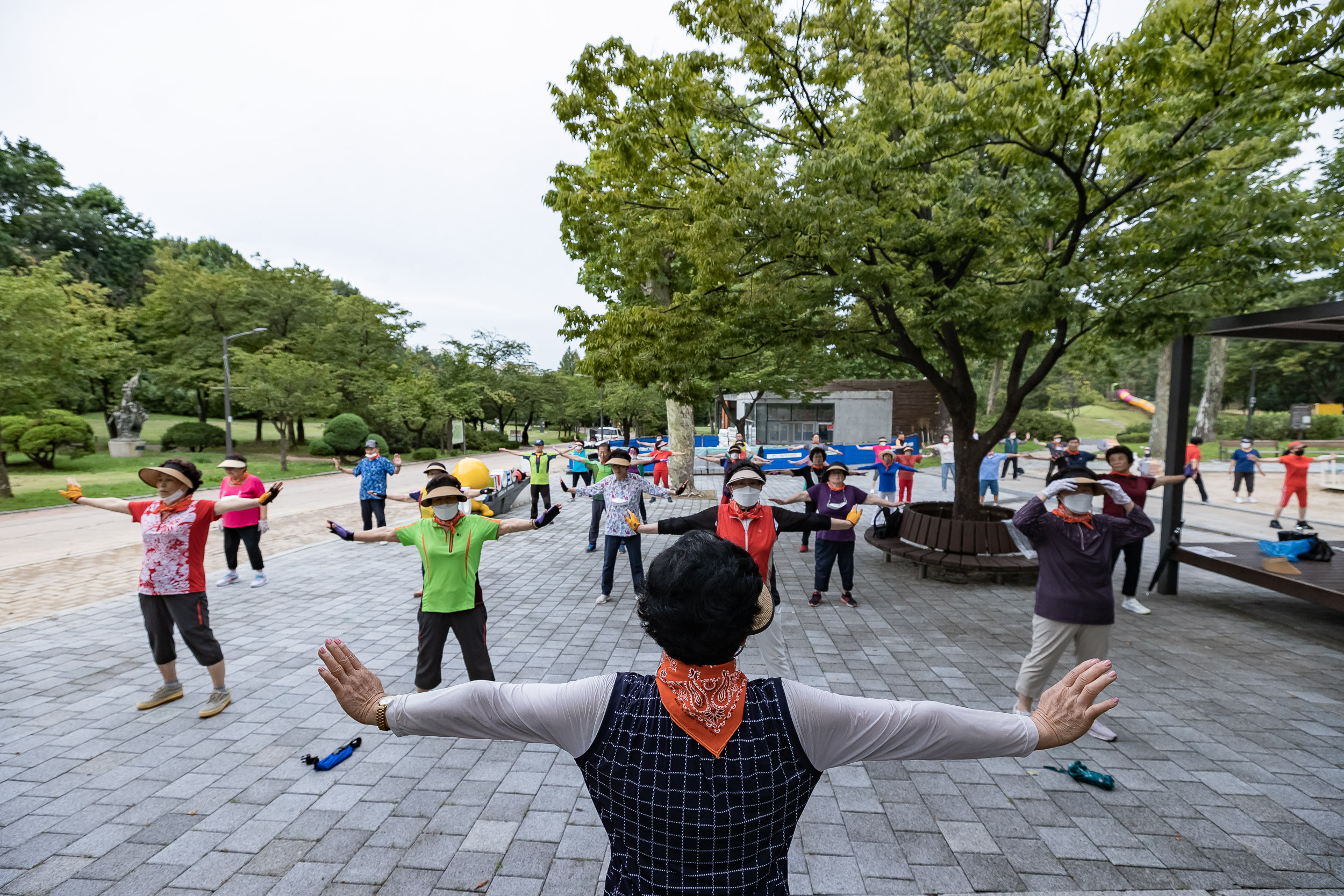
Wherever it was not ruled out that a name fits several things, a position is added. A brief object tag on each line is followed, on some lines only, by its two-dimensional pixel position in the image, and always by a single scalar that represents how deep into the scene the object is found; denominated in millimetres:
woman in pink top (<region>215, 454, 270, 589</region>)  7289
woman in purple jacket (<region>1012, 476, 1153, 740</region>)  4137
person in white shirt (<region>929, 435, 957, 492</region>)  17250
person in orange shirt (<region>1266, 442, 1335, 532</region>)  11445
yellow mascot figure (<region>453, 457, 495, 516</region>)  7809
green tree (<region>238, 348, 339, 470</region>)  28375
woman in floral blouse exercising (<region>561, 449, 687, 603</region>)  7656
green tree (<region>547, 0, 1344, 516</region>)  6363
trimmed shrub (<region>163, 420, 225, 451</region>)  30969
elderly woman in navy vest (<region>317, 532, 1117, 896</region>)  1354
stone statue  30844
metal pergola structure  6355
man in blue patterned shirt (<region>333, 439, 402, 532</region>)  10328
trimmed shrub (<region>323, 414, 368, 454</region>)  32469
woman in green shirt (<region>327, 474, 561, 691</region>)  4297
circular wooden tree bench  8500
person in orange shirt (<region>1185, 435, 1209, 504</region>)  13273
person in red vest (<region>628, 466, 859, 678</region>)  4789
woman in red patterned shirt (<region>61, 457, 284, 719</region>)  4555
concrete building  36344
